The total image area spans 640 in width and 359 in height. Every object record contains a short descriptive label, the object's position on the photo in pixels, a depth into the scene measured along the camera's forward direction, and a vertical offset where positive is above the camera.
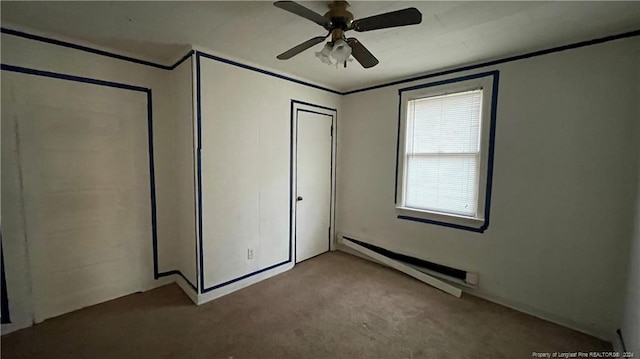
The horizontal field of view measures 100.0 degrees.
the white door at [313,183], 3.42 -0.30
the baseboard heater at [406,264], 2.80 -1.20
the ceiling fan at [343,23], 1.42 +0.79
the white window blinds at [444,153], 2.73 +0.11
